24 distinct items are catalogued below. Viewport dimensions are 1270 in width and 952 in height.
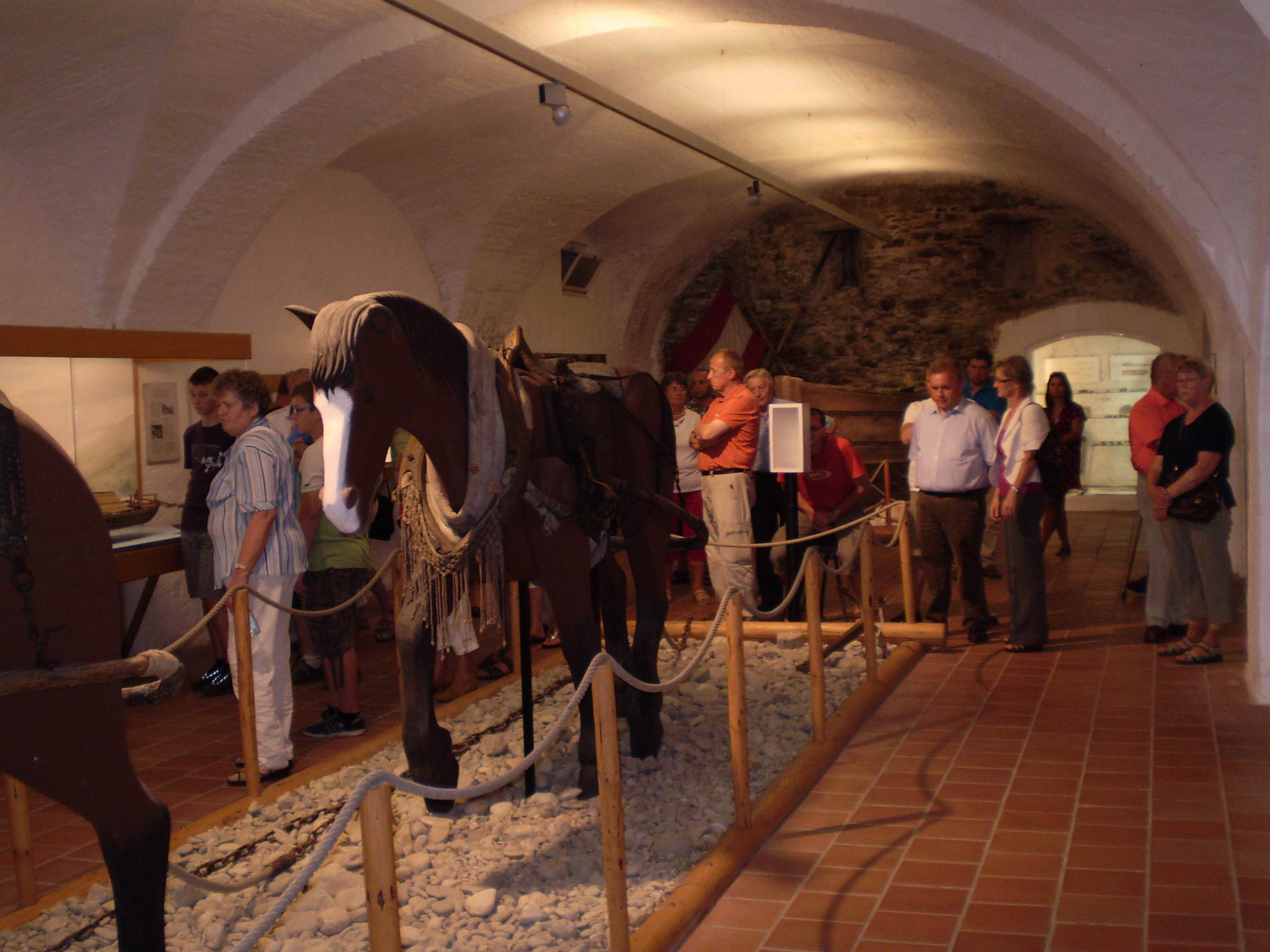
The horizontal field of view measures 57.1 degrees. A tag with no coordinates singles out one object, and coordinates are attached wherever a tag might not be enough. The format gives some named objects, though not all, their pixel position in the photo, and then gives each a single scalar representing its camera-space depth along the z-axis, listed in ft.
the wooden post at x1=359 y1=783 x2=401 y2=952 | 6.82
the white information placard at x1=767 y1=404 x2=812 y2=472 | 22.27
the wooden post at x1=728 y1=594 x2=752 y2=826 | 12.90
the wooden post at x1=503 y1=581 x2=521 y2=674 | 18.76
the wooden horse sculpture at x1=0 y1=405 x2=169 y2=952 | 8.89
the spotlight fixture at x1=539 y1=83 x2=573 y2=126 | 22.15
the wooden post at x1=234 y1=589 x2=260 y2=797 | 14.51
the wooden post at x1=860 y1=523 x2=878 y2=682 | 18.83
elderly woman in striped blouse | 15.28
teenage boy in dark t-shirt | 20.75
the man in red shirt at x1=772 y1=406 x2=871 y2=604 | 24.08
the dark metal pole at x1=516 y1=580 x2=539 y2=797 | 14.20
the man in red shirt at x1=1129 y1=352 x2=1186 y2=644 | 21.63
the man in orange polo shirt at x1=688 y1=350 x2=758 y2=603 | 22.62
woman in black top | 19.62
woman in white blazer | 21.76
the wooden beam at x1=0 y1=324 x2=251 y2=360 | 20.76
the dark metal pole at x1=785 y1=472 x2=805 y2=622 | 22.84
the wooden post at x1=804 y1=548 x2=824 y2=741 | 15.40
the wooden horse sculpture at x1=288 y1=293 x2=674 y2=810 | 10.89
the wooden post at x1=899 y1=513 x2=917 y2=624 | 22.41
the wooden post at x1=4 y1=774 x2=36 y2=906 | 11.96
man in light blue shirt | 22.54
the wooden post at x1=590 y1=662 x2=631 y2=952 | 9.62
